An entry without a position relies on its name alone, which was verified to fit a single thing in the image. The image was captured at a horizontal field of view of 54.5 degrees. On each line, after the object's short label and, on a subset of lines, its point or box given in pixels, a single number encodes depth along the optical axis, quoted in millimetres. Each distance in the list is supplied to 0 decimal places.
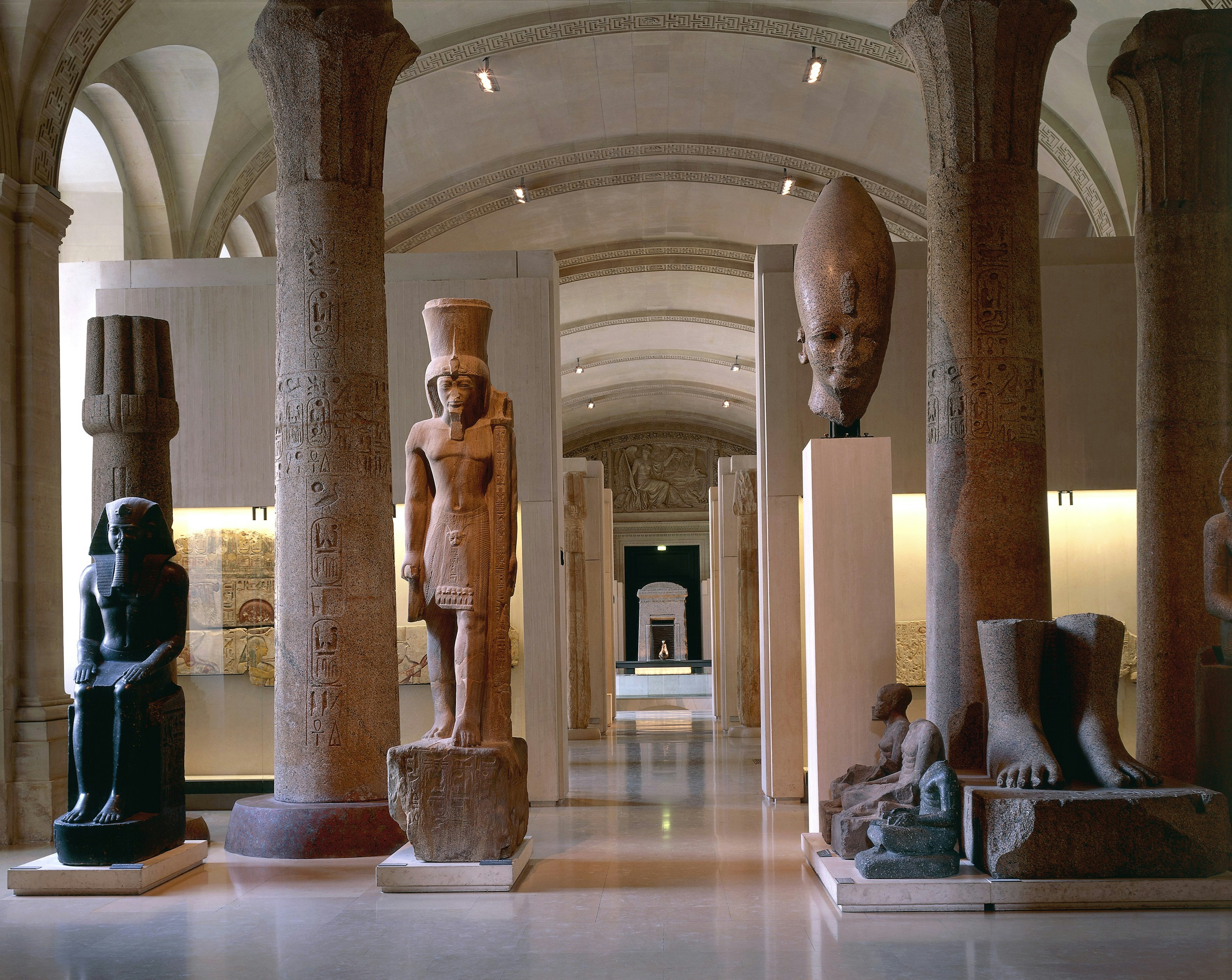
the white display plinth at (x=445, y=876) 6449
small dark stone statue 5867
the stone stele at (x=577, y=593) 16031
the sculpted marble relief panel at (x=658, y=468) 36312
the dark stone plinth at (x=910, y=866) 5855
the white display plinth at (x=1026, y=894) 5719
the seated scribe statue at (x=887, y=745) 6703
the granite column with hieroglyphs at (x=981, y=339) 7277
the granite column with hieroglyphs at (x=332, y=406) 7680
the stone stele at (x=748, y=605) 15898
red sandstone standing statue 6547
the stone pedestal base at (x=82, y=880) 6535
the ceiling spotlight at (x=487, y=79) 14273
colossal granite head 7105
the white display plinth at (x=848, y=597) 7082
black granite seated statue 6680
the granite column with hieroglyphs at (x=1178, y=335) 8211
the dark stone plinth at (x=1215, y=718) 6625
